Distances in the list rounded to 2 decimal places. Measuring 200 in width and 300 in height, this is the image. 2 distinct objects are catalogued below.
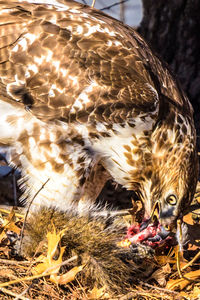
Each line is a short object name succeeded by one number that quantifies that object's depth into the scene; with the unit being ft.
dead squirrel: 19.48
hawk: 21.80
